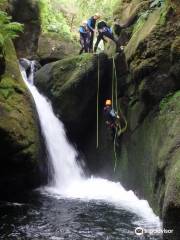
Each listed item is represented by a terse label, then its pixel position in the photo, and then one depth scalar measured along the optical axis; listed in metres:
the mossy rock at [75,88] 12.24
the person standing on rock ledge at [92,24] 13.26
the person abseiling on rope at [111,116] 11.12
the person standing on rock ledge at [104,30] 12.40
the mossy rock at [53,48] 16.13
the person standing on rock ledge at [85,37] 13.80
